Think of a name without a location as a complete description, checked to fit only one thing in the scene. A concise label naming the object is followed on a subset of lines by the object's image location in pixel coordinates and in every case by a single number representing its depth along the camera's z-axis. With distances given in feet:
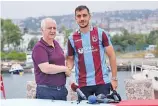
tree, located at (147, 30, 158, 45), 183.65
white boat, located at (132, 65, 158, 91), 24.85
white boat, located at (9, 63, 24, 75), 139.91
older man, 10.34
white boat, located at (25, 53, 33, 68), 141.03
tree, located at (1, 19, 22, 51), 203.93
